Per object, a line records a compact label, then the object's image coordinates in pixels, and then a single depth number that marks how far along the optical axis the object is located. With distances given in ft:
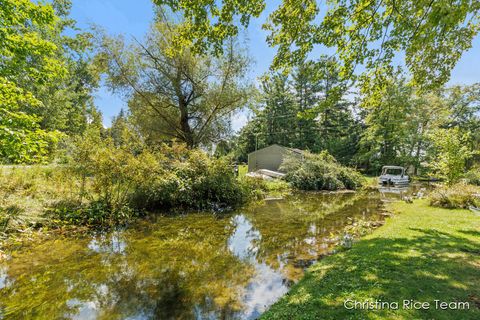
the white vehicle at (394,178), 71.10
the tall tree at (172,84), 50.72
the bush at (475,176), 57.00
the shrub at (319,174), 60.29
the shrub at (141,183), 25.80
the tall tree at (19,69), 13.85
